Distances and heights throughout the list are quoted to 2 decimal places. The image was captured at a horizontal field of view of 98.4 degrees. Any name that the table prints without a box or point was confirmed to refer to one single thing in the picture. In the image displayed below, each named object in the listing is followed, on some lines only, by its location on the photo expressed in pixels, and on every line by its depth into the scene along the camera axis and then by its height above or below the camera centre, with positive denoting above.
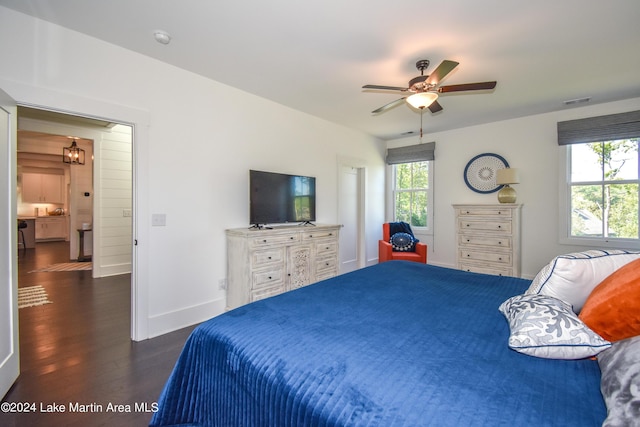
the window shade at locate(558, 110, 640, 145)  3.49 +1.13
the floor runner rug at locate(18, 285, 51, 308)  3.34 -1.09
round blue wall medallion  4.57 +0.71
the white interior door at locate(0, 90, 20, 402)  1.77 -0.27
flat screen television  3.31 +0.19
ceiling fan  2.31 +1.09
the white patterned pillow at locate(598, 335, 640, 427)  0.64 -0.45
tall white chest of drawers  4.14 -0.40
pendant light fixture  5.33 +1.13
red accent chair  4.41 -0.67
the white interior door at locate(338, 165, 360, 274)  4.98 -0.06
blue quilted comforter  0.77 -0.53
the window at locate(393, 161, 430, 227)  5.45 +0.41
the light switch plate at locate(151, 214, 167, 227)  2.65 -0.07
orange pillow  0.96 -0.34
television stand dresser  2.94 -0.56
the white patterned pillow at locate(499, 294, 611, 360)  0.96 -0.44
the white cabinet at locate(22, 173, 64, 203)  8.45 +0.78
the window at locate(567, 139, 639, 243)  3.66 +0.32
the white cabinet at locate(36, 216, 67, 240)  8.37 -0.48
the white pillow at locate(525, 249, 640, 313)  1.23 -0.28
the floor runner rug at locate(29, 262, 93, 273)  5.03 -1.04
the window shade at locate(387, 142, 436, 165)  5.23 +1.17
